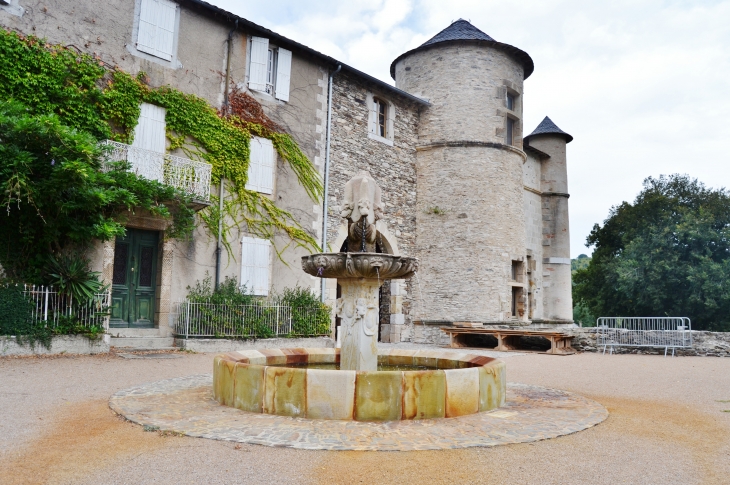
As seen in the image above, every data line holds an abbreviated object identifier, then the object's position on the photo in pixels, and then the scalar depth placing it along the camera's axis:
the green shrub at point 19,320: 9.18
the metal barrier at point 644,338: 13.38
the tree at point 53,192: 9.03
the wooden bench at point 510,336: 13.89
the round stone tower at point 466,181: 17.48
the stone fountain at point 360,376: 4.91
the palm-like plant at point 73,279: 9.95
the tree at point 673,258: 22.78
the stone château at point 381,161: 12.15
